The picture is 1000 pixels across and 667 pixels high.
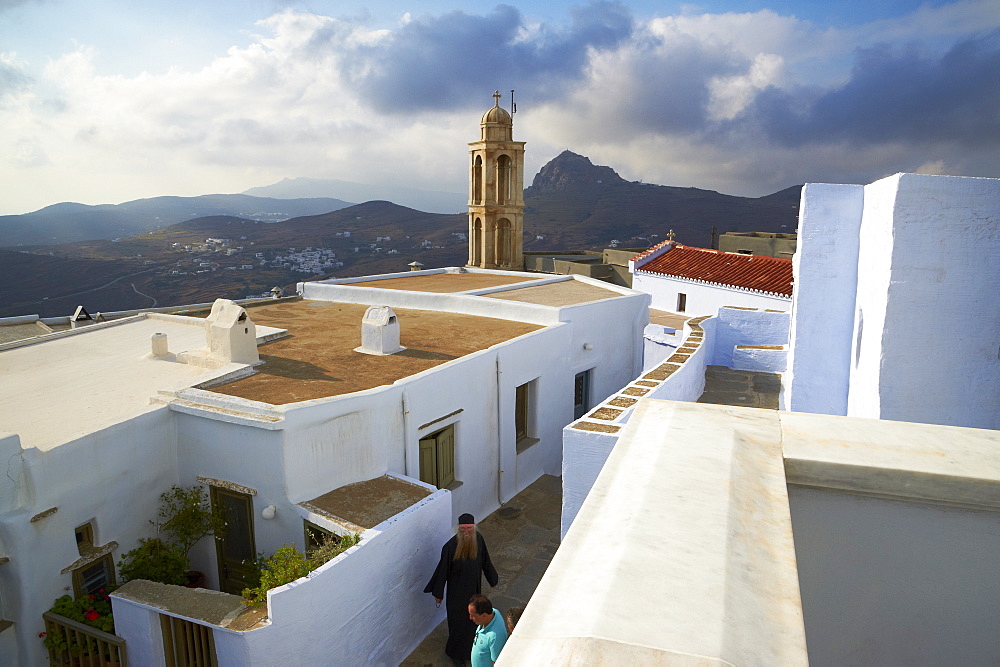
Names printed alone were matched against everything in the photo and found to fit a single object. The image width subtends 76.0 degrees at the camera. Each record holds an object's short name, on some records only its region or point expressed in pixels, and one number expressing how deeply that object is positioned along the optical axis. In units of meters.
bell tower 26.12
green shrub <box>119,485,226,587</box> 7.05
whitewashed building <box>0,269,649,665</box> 6.16
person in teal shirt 5.32
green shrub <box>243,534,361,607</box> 6.00
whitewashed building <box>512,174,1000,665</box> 1.45
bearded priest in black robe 6.89
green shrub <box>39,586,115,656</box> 6.37
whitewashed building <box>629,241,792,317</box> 22.77
